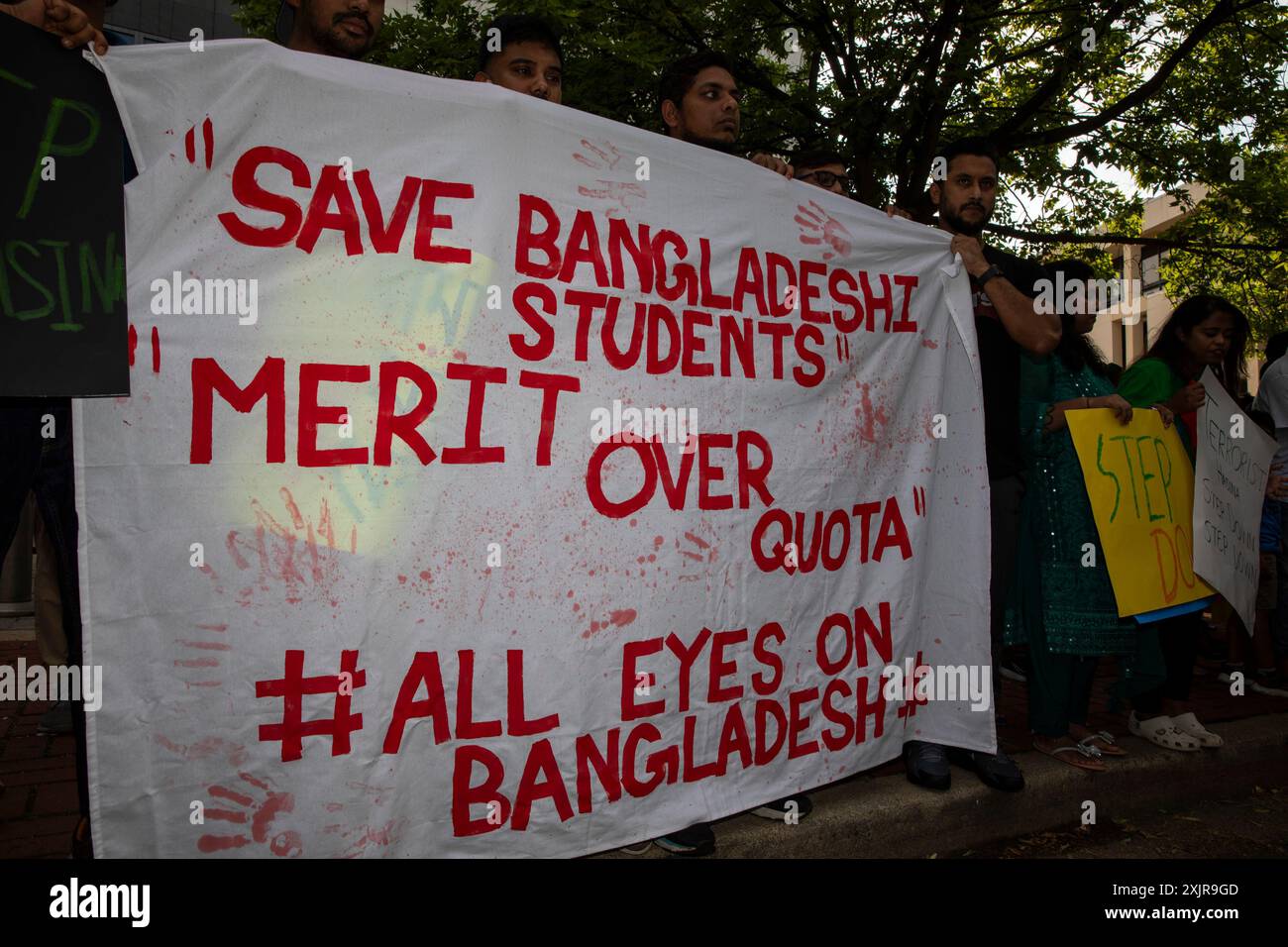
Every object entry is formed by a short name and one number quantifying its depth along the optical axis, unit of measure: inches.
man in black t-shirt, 132.6
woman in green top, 154.8
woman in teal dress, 136.6
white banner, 79.6
